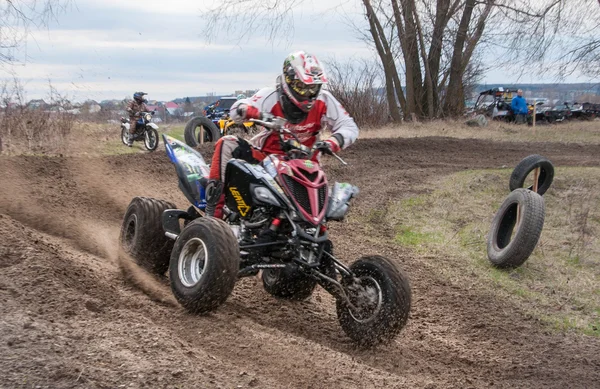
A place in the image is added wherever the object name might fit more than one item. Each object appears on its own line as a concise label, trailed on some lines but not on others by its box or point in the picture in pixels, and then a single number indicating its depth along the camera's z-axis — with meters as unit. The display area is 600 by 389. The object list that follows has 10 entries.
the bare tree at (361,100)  25.81
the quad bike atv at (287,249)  4.70
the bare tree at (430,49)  22.66
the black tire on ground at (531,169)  9.52
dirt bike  17.83
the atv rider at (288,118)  5.25
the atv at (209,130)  15.26
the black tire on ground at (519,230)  7.29
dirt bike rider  18.06
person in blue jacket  28.42
